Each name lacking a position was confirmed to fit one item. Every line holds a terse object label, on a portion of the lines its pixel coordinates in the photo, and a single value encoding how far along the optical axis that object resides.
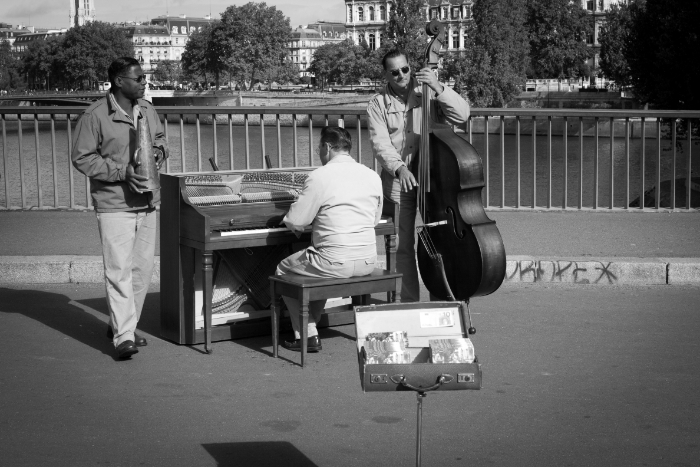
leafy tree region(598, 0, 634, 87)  72.93
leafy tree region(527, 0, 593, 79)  96.06
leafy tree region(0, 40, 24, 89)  140.38
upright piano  5.97
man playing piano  5.76
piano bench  5.59
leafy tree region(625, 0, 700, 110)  25.83
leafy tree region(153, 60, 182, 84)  163.62
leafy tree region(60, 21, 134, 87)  125.81
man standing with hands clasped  5.82
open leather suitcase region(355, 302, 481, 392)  3.23
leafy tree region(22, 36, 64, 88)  131.62
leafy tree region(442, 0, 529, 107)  75.44
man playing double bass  6.32
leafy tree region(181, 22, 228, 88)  121.94
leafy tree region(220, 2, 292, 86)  120.06
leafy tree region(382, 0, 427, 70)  97.56
